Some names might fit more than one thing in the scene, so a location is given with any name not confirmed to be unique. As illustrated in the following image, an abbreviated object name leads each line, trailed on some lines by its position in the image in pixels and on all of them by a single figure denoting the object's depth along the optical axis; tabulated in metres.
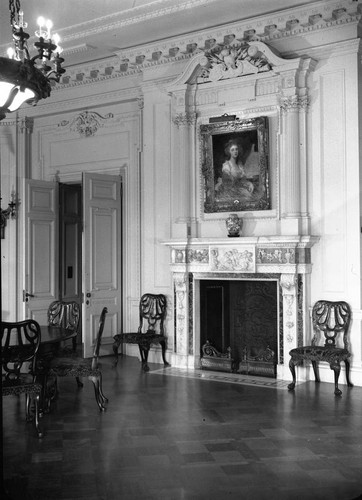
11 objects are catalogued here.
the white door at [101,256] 8.21
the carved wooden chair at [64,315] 6.28
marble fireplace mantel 7.02
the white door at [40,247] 8.58
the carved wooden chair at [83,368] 5.44
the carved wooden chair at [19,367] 4.65
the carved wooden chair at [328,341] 6.41
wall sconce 9.67
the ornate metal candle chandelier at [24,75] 4.72
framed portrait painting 7.38
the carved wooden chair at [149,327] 7.80
